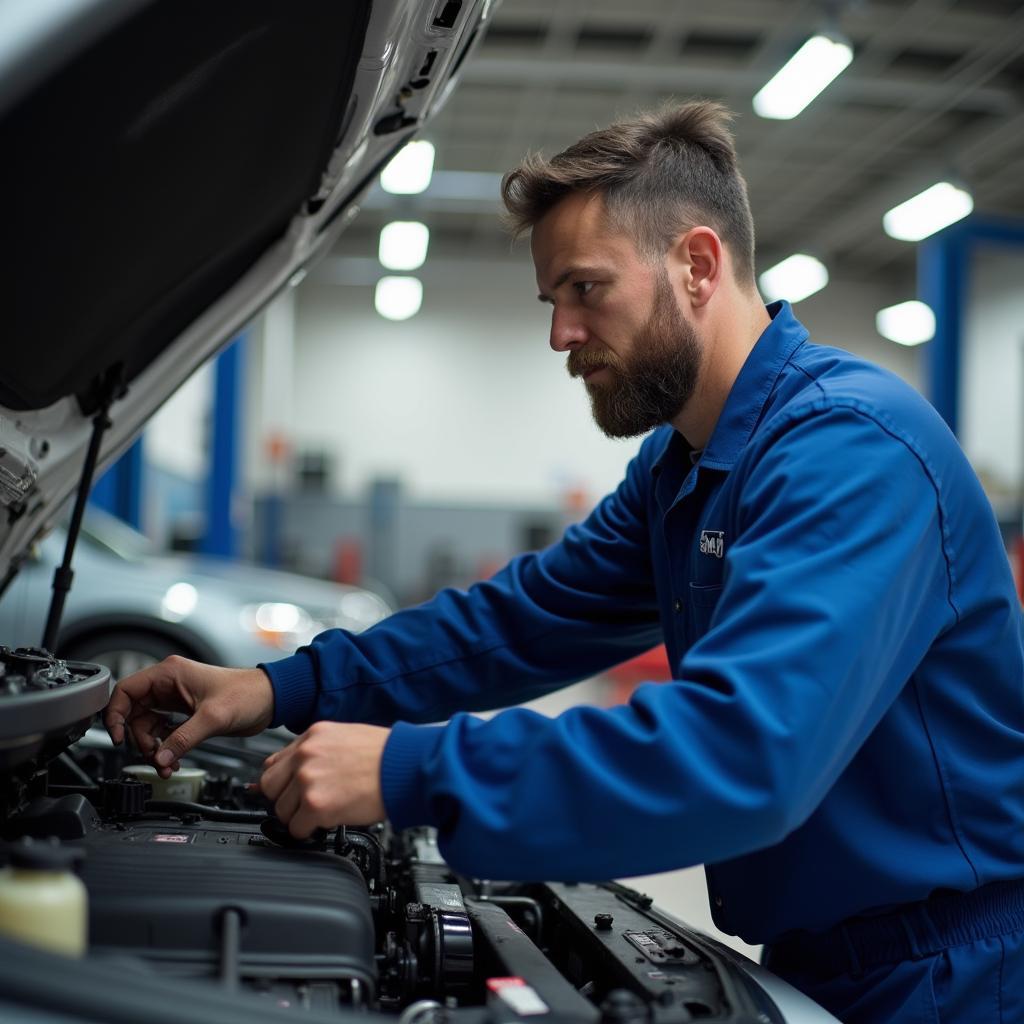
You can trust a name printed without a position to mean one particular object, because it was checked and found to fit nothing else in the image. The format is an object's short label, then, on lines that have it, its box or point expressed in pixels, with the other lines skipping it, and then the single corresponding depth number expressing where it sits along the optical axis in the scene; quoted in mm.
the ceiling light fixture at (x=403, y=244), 10195
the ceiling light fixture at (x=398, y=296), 12648
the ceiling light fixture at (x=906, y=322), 12797
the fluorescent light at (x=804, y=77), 6297
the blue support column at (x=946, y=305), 7316
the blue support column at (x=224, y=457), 7566
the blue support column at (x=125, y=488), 6773
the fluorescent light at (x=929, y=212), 8555
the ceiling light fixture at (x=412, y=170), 7699
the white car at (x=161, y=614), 4305
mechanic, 894
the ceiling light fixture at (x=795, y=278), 11266
